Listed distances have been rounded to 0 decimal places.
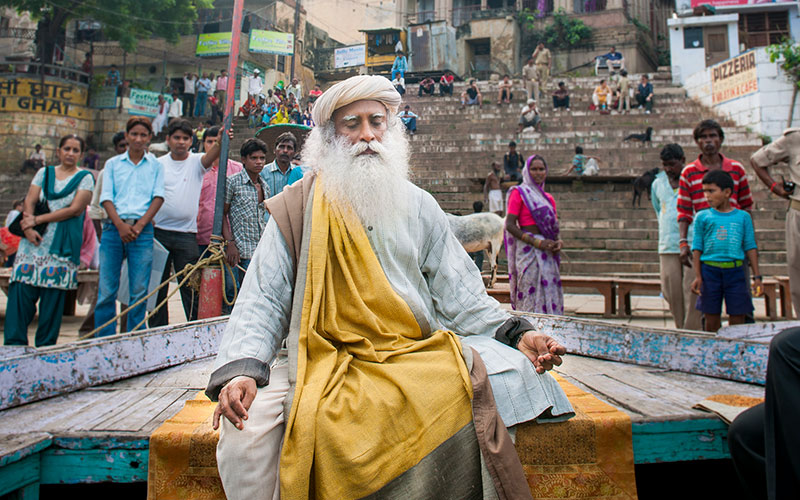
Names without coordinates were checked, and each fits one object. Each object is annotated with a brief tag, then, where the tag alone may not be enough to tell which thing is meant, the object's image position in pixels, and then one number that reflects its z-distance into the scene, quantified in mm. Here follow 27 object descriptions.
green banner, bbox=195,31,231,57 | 27922
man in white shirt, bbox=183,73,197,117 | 24312
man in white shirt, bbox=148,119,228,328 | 4818
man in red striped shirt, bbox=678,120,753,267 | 4703
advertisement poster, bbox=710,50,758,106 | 17438
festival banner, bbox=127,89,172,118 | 24453
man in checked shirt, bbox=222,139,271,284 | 4789
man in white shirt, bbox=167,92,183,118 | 23641
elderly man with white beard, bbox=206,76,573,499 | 1576
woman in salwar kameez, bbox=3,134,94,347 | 4293
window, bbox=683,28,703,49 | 22812
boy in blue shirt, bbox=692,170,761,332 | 4332
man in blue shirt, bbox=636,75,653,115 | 18469
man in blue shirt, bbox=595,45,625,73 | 23891
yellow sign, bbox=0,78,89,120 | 22217
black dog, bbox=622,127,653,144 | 15688
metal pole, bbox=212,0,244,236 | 4398
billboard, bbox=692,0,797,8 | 24062
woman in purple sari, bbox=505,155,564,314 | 4941
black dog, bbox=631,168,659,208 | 10180
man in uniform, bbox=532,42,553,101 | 22903
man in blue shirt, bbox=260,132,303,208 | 5066
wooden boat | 1834
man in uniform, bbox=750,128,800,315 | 4496
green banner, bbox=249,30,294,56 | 16281
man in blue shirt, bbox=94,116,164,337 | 4457
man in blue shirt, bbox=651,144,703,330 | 5195
